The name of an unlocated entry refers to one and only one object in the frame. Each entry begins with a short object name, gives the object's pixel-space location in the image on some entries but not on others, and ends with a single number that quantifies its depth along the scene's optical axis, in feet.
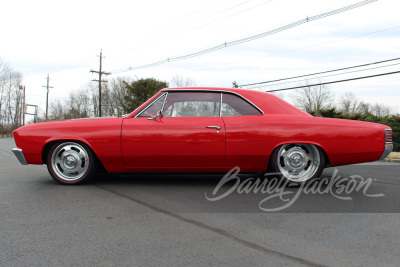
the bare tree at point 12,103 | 181.68
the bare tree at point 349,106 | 198.92
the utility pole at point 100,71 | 113.70
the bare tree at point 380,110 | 234.38
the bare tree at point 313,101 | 172.65
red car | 13.64
